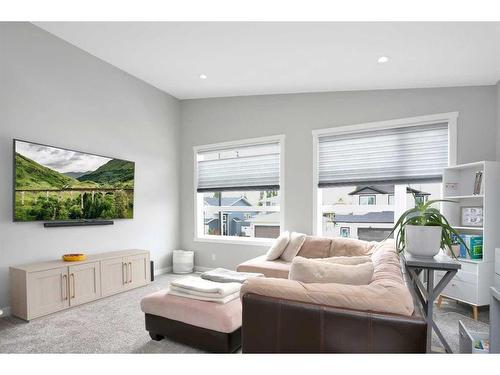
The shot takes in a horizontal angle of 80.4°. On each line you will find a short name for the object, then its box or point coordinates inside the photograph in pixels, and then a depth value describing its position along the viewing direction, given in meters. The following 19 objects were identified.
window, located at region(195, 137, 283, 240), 4.86
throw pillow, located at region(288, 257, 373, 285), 1.67
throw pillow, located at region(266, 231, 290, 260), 3.97
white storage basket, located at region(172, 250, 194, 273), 5.09
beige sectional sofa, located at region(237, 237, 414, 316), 1.35
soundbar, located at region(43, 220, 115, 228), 3.48
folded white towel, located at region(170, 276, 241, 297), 2.35
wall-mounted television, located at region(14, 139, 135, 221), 3.22
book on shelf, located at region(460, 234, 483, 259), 3.19
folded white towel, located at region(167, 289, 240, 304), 2.32
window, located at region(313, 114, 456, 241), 3.78
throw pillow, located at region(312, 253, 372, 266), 1.98
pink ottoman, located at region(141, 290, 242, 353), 2.20
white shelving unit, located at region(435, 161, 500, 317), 3.09
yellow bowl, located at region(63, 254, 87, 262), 3.41
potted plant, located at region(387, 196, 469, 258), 1.91
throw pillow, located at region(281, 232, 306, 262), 3.97
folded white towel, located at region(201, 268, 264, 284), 2.69
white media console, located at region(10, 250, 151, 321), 2.97
